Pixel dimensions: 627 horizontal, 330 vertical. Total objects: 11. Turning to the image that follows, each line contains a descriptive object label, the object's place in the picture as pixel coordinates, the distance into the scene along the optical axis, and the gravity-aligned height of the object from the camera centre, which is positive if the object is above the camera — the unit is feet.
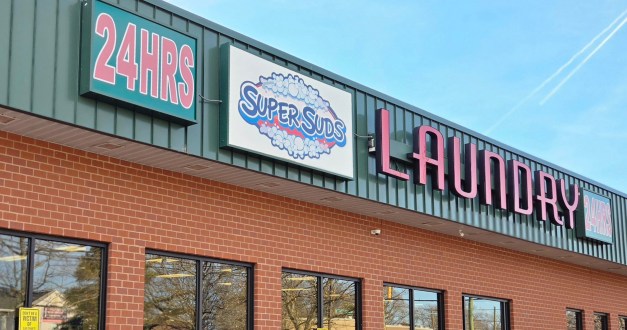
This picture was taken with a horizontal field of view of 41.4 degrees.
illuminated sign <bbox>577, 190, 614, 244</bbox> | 64.54 +8.72
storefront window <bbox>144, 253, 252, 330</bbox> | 37.14 +1.70
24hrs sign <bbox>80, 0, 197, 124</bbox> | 31.17 +10.38
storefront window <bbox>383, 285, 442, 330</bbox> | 51.13 +1.33
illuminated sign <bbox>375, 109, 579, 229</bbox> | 46.39 +9.67
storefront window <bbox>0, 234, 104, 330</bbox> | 31.55 +1.96
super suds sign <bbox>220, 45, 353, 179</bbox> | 36.88 +10.04
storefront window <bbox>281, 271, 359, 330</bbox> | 44.01 +1.52
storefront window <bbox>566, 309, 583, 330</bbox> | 70.74 +0.72
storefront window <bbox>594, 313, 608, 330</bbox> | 74.87 +0.65
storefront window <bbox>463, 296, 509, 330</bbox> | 58.59 +1.11
